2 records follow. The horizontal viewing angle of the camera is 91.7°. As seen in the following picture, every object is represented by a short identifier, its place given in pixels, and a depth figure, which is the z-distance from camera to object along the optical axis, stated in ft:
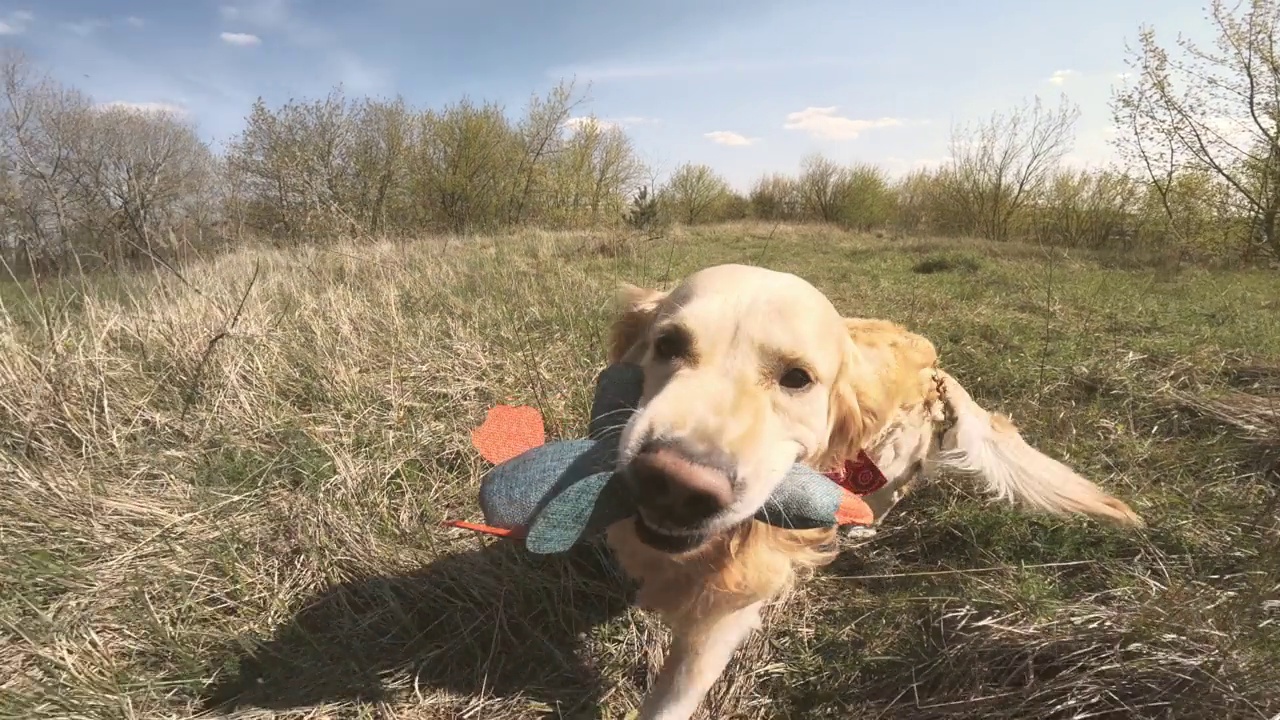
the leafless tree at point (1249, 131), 33.03
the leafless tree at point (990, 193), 70.64
